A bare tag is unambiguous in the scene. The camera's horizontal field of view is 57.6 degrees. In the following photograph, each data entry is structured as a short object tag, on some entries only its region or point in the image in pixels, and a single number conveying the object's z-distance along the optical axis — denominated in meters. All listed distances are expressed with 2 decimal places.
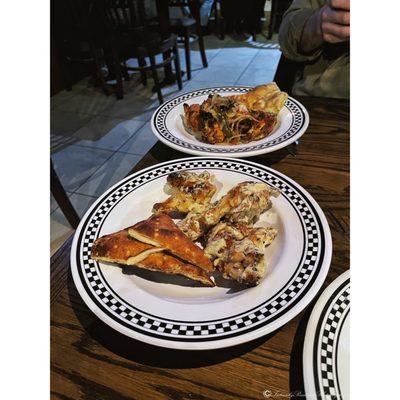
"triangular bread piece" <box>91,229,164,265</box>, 0.62
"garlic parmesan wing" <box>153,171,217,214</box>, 0.78
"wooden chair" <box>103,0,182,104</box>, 3.09
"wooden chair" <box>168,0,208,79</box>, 3.91
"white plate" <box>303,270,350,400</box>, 0.44
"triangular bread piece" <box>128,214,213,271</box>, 0.62
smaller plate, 0.95
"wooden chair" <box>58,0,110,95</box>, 3.34
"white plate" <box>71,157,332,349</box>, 0.51
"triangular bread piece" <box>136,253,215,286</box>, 0.62
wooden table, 0.50
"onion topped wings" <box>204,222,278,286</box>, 0.59
